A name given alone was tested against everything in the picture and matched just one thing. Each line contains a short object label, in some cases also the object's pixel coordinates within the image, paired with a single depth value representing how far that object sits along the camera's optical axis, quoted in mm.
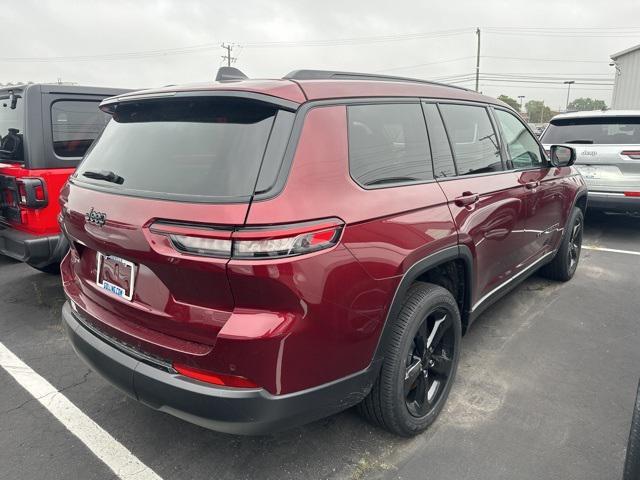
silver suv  6227
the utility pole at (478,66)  42500
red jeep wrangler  3979
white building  23828
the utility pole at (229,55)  48119
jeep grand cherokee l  1794
